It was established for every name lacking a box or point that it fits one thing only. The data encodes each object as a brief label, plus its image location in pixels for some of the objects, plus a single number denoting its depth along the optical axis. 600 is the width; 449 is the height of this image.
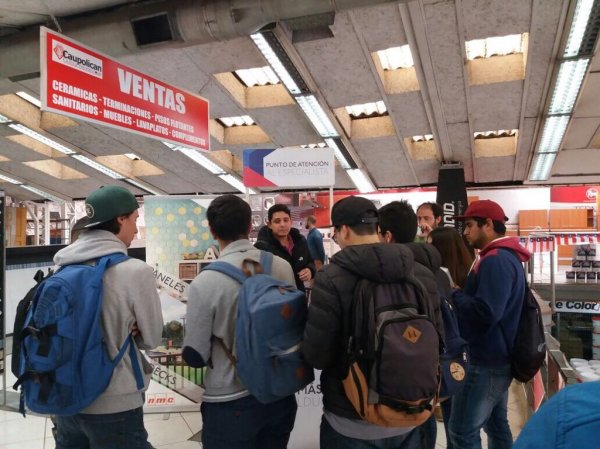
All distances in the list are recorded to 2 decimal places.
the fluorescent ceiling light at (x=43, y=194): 13.04
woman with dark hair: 2.43
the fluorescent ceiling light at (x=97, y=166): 10.32
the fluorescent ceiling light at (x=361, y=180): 10.49
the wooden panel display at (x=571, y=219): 9.75
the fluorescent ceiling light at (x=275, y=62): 5.08
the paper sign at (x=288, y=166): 3.75
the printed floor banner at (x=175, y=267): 3.57
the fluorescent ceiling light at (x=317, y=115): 6.84
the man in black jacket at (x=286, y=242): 3.36
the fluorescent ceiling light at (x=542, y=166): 9.23
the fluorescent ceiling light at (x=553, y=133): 7.35
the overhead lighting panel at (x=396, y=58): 6.50
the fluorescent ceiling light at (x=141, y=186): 12.11
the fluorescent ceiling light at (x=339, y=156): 8.65
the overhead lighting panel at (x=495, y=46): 6.25
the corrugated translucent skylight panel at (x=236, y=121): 9.12
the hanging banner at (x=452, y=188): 9.62
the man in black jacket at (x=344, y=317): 1.34
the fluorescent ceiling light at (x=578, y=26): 4.44
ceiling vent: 4.39
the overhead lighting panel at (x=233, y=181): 11.33
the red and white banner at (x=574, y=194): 9.91
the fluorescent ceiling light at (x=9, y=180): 12.18
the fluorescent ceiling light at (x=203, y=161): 9.85
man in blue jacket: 1.98
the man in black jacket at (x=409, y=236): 1.73
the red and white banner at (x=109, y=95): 3.05
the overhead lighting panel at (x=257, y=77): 7.11
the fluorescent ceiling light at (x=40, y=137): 8.22
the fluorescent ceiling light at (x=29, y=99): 7.88
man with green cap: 1.48
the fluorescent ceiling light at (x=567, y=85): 5.61
